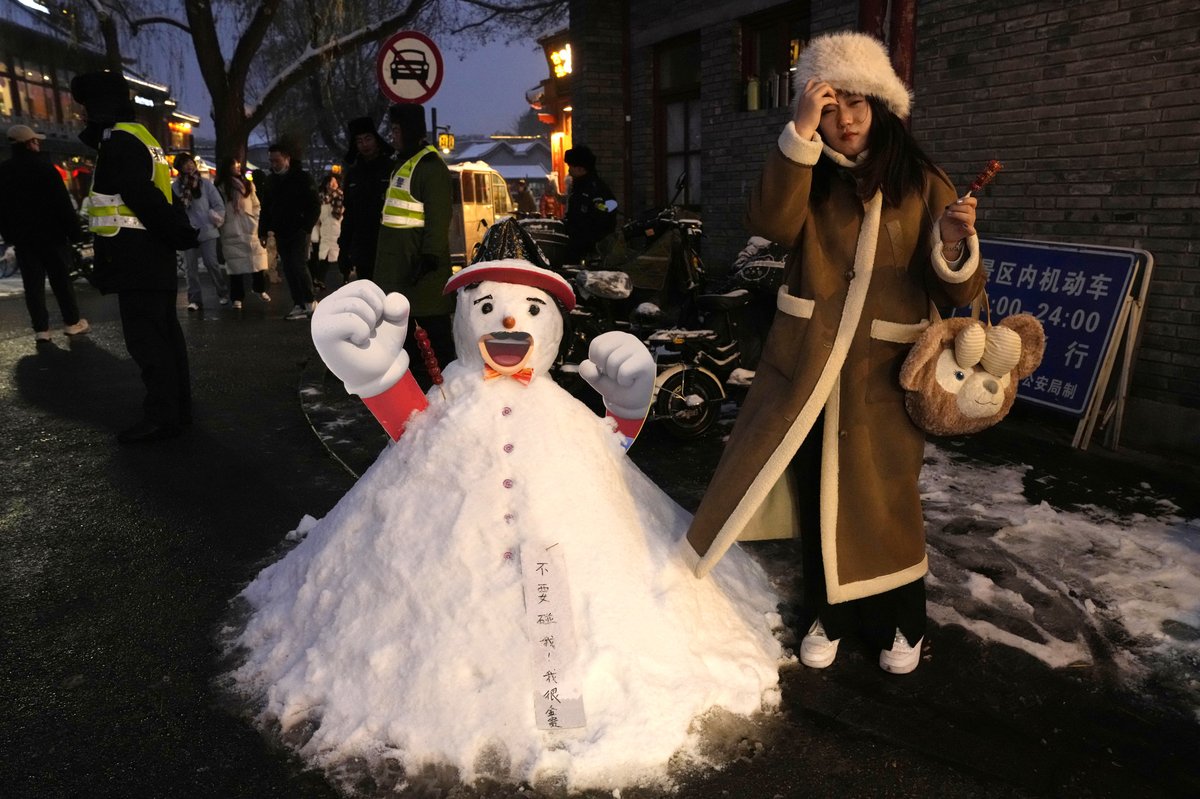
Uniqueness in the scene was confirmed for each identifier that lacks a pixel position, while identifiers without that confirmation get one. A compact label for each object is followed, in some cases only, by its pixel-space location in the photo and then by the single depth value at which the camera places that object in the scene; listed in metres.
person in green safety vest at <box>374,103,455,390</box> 5.73
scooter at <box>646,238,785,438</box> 5.93
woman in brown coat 2.58
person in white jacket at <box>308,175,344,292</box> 13.09
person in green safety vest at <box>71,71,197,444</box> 5.47
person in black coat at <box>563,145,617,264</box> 8.22
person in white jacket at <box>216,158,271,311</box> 11.93
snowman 2.52
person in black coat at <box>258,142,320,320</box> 10.49
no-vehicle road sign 7.56
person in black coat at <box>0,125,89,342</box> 8.67
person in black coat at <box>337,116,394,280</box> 6.62
